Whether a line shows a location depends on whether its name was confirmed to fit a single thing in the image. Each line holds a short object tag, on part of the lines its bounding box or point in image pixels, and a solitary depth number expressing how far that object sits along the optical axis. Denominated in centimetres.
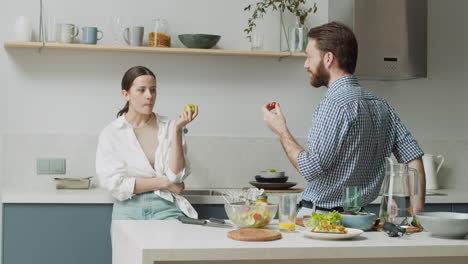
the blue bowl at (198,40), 421
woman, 358
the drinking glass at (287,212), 239
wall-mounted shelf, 404
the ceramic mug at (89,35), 413
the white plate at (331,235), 218
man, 270
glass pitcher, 235
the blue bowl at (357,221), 240
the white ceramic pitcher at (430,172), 455
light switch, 421
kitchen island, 201
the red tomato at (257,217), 240
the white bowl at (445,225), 222
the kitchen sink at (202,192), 415
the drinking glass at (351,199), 242
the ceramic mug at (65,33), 409
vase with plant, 441
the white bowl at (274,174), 419
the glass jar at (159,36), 420
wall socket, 421
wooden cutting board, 216
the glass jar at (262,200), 247
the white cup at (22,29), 408
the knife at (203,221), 250
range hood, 423
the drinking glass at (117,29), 420
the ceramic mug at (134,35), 416
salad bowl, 240
